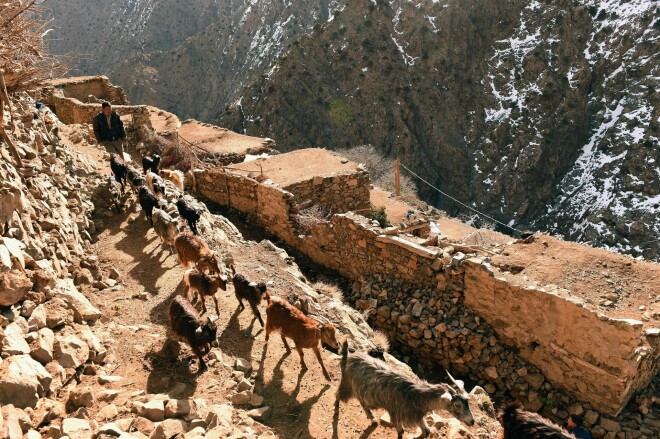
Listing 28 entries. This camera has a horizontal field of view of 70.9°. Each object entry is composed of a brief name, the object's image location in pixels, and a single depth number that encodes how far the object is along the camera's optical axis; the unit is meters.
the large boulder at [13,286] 4.04
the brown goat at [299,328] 5.55
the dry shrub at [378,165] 35.66
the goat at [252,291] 6.46
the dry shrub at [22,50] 5.96
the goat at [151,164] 10.65
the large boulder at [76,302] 5.02
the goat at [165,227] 7.73
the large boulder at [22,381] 3.42
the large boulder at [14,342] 3.74
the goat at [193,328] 5.09
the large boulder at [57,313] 4.59
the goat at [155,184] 9.41
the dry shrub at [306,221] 11.80
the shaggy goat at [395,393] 4.64
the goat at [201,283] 6.31
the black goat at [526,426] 4.71
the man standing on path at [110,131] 10.84
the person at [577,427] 6.49
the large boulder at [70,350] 4.24
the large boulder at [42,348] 4.03
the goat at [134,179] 9.52
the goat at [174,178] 11.63
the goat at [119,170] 9.42
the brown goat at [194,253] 6.91
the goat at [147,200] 8.35
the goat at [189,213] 8.46
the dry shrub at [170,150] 14.99
